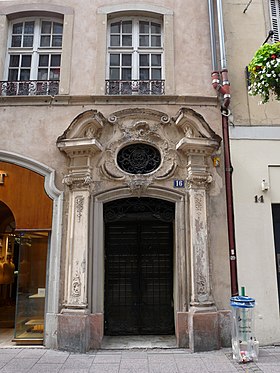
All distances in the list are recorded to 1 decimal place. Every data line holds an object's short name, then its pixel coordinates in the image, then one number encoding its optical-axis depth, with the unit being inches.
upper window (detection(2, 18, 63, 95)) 316.8
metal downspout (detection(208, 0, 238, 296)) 279.0
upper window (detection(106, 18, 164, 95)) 317.1
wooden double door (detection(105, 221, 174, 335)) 295.9
